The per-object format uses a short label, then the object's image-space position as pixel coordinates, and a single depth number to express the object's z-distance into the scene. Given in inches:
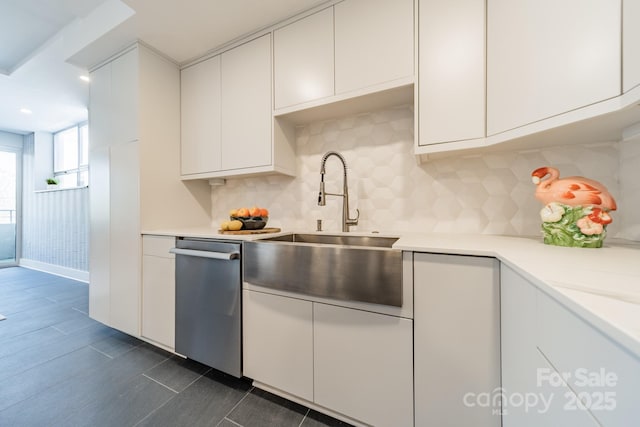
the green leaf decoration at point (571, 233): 34.4
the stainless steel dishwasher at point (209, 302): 51.2
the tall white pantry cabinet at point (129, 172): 70.4
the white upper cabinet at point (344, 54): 49.4
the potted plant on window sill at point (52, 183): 155.1
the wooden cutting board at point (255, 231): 59.0
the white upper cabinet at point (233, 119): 66.1
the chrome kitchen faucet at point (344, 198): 60.1
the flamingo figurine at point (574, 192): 35.0
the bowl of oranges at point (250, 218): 62.1
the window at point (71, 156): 148.6
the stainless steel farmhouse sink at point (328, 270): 36.7
